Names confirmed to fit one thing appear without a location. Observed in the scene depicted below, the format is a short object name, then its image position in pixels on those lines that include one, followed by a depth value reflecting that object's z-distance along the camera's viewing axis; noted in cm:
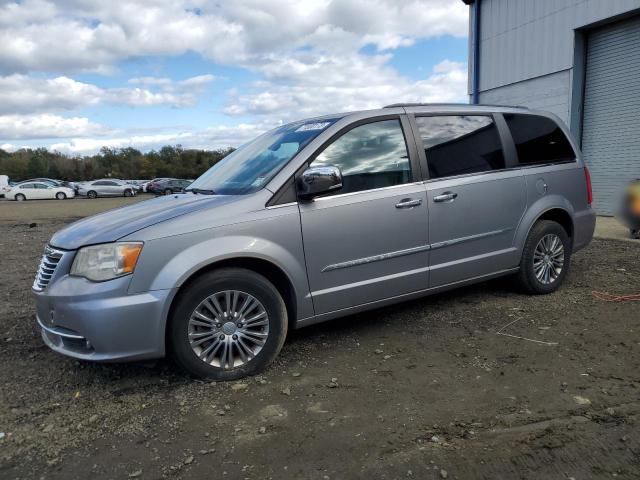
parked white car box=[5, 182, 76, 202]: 3719
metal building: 1089
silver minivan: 315
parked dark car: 4394
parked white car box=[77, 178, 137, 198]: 4059
